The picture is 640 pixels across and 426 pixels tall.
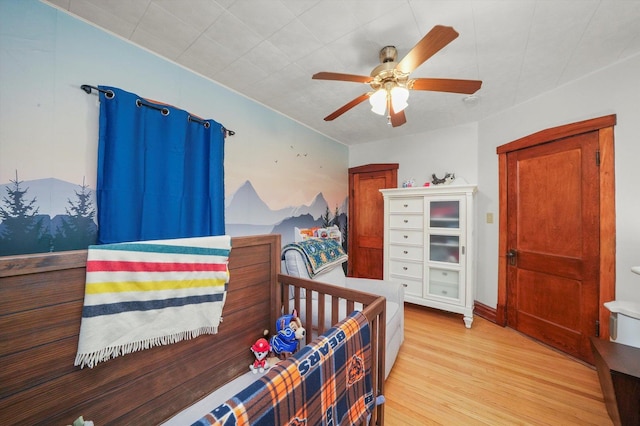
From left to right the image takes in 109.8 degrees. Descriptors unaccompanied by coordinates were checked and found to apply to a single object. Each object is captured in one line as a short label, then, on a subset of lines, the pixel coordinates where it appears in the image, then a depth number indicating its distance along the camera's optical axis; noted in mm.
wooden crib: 718
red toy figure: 1294
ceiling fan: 1267
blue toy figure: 1313
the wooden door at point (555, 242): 1864
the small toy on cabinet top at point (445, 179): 2889
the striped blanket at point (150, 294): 828
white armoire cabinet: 2480
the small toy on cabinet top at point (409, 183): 3112
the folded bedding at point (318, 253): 2086
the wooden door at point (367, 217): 3482
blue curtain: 1367
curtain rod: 1320
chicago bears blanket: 560
